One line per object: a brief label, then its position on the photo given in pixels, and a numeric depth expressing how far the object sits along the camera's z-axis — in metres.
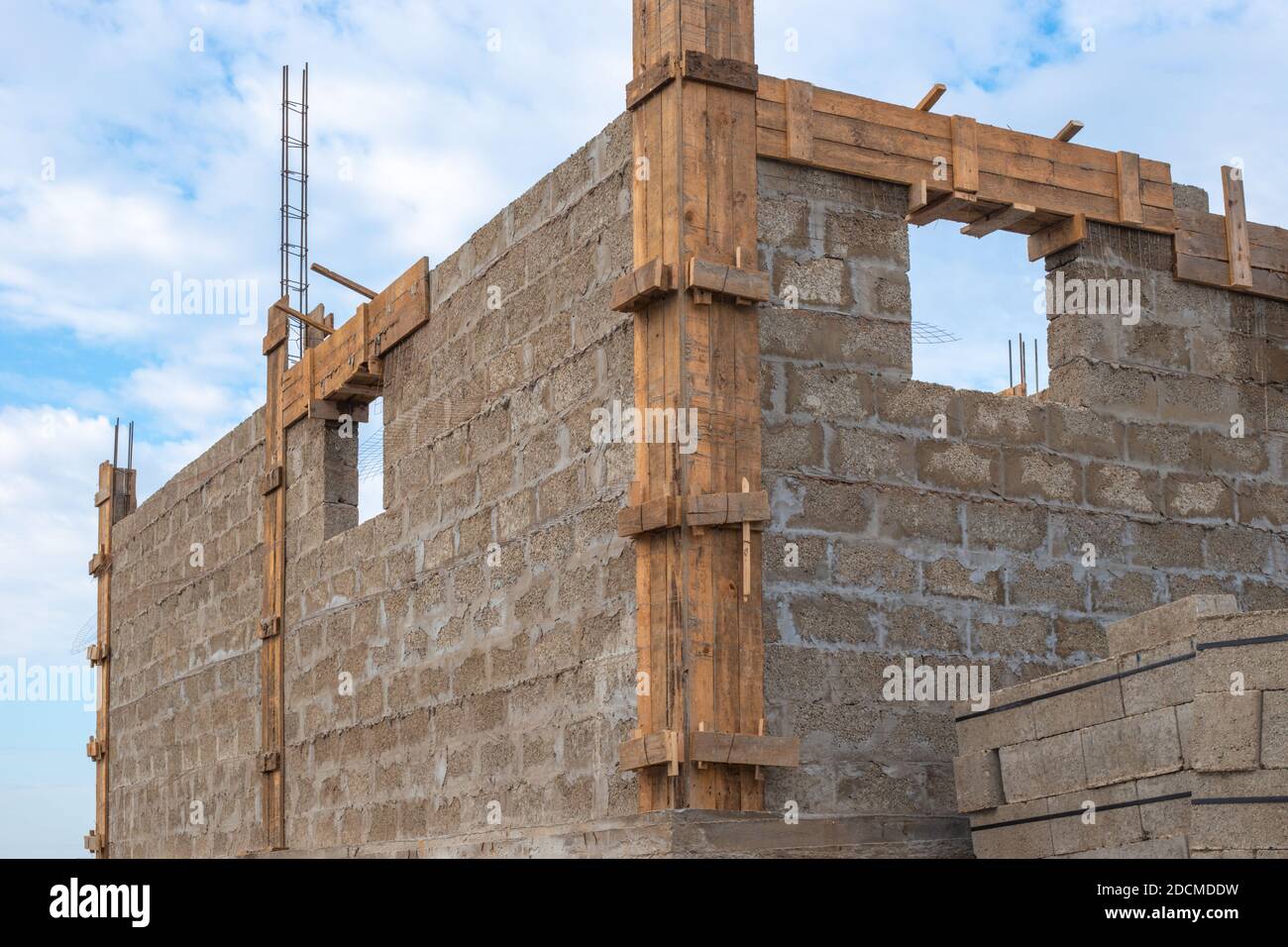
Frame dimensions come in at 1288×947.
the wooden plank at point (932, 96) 11.38
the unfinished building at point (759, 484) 9.89
